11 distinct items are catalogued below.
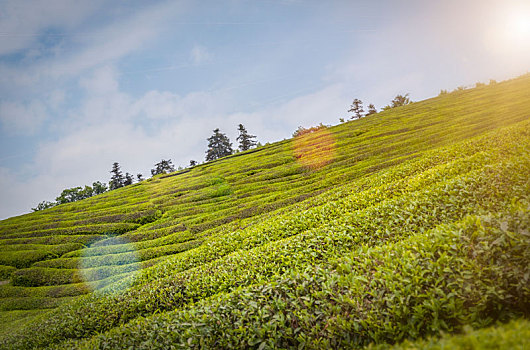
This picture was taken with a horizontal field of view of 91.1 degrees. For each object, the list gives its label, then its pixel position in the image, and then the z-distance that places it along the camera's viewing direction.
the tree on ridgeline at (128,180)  106.00
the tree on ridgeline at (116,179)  104.31
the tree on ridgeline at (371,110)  99.55
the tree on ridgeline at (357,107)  98.44
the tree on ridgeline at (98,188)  104.56
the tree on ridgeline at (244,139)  104.69
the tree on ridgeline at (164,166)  116.92
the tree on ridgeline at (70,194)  96.14
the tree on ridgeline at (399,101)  95.88
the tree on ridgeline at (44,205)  100.56
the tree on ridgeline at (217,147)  109.14
